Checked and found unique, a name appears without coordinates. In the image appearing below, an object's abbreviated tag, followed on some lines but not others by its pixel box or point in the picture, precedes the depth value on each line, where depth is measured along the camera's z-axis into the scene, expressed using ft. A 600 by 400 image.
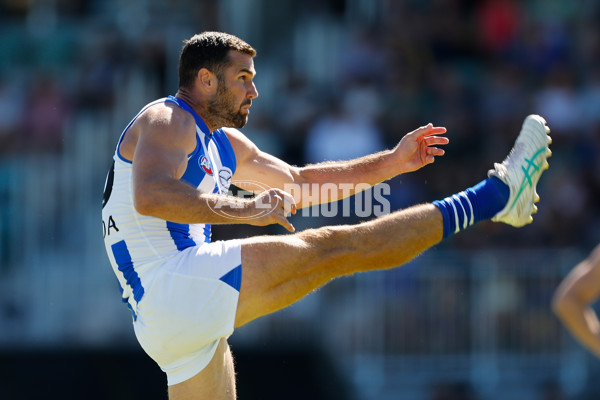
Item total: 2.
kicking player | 36.27
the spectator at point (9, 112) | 80.53
